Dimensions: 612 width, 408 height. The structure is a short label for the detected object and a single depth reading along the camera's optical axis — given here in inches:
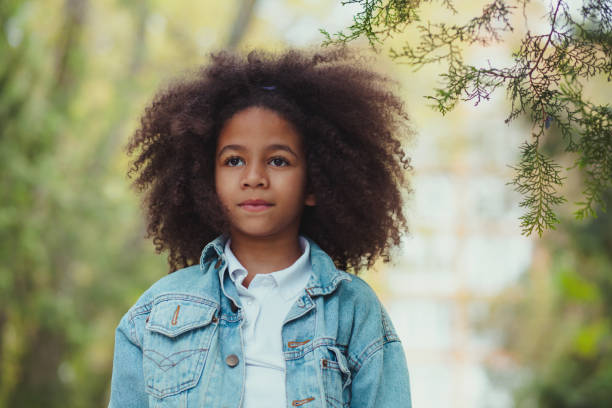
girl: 78.0
